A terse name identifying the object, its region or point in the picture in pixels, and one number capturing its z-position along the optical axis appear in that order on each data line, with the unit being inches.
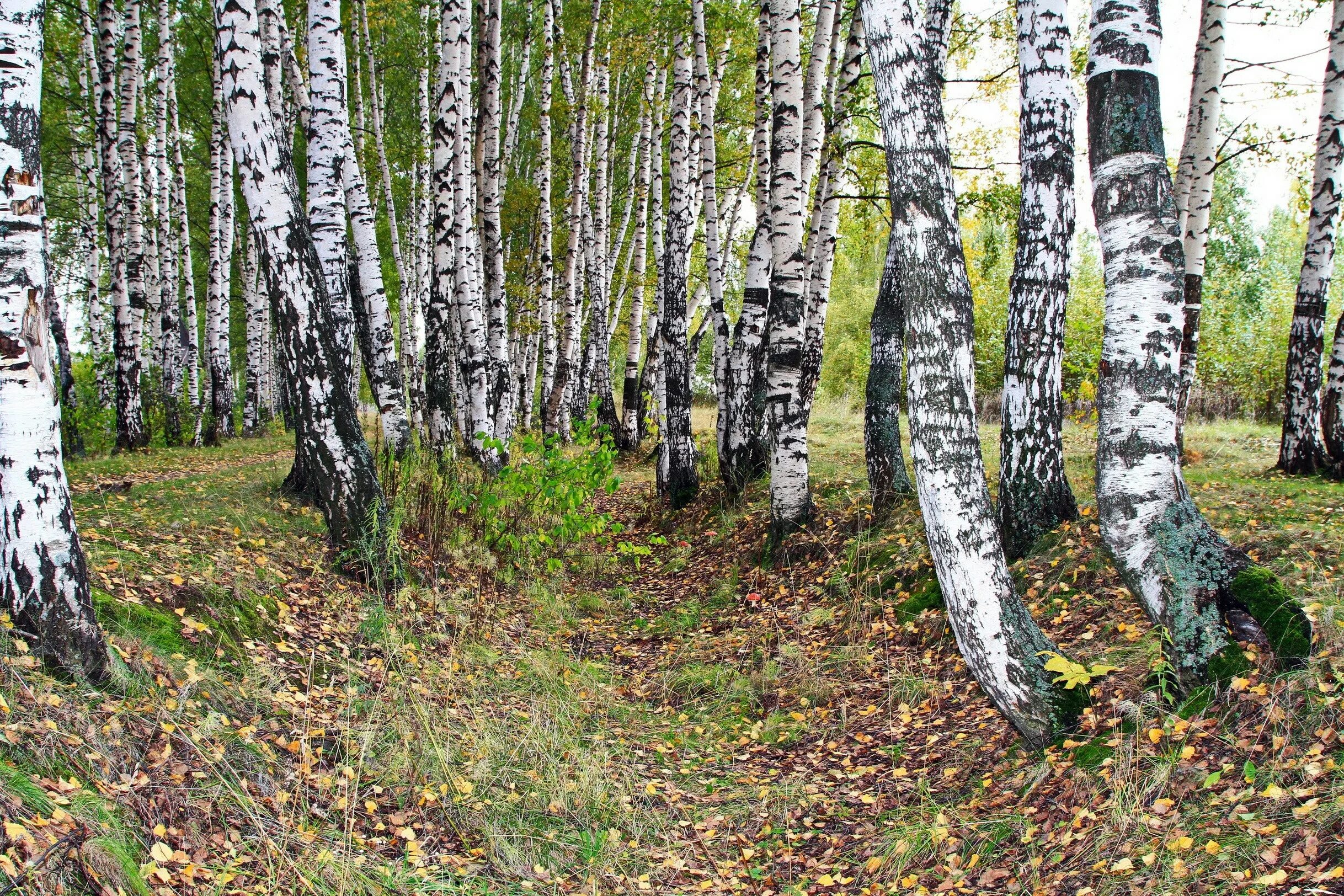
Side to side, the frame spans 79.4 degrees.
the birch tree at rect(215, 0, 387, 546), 238.4
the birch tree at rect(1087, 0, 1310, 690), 144.3
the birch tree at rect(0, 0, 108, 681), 138.1
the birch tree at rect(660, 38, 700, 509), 437.1
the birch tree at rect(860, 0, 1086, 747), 165.0
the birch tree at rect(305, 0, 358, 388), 288.5
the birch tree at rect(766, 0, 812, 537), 319.3
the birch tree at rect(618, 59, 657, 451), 635.5
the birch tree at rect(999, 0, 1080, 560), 238.7
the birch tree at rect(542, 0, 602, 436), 539.5
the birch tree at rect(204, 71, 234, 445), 577.3
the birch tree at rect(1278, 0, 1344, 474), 322.3
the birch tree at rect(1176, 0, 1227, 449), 343.9
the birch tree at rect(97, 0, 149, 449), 455.8
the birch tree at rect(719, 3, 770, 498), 393.4
